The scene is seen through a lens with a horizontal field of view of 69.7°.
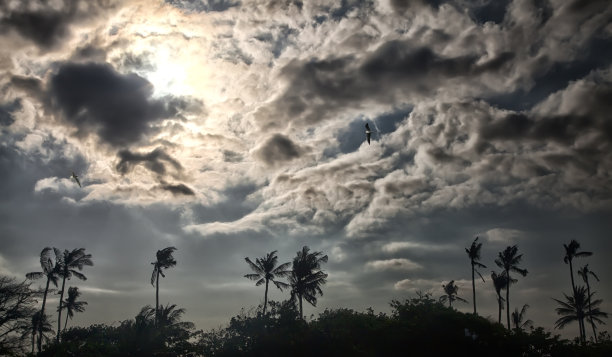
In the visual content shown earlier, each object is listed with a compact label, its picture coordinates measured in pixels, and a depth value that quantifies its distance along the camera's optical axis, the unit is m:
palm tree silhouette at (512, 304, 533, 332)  77.47
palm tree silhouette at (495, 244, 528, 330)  58.44
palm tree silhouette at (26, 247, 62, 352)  55.75
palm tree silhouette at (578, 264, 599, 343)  58.46
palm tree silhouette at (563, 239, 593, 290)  56.00
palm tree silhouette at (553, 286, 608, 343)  58.94
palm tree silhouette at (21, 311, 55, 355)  31.22
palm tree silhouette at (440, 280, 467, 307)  77.56
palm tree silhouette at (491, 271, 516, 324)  60.76
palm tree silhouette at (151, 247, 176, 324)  57.06
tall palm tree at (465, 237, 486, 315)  57.59
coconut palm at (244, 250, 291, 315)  55.28
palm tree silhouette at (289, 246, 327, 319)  53.09
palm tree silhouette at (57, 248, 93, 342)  57.22
